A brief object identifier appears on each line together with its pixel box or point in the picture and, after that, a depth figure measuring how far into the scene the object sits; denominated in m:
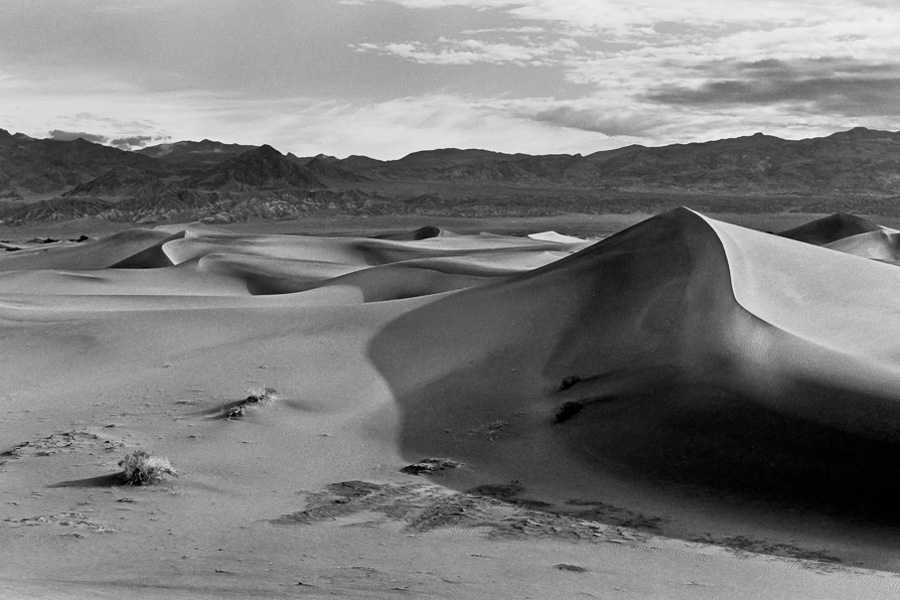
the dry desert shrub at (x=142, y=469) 13.09
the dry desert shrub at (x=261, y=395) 17.66
